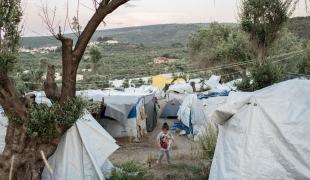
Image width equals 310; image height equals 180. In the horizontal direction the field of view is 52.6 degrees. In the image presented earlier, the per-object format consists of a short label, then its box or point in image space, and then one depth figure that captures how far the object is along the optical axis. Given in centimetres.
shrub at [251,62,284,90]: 796
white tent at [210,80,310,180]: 528
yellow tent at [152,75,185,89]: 2419
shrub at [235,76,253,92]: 819
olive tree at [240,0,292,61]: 886
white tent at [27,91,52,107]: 629
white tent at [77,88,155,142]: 1206
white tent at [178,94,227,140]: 1142
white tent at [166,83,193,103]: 1798
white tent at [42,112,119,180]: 656
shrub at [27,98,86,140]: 581
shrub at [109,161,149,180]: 654
